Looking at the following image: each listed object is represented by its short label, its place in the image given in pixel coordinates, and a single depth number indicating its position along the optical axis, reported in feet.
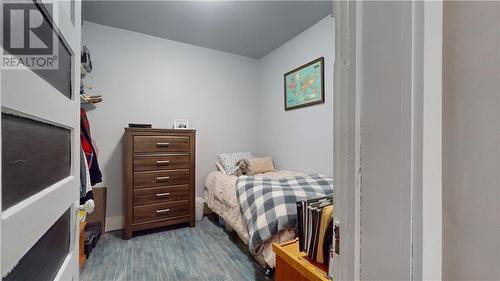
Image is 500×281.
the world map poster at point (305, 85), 8.34
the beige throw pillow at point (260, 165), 9.59
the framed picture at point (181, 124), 9.59
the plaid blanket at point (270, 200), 4.87
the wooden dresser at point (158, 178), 7.67
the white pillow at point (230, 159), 9.84
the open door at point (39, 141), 1.37
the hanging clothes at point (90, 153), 6.14
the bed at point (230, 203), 4.89
